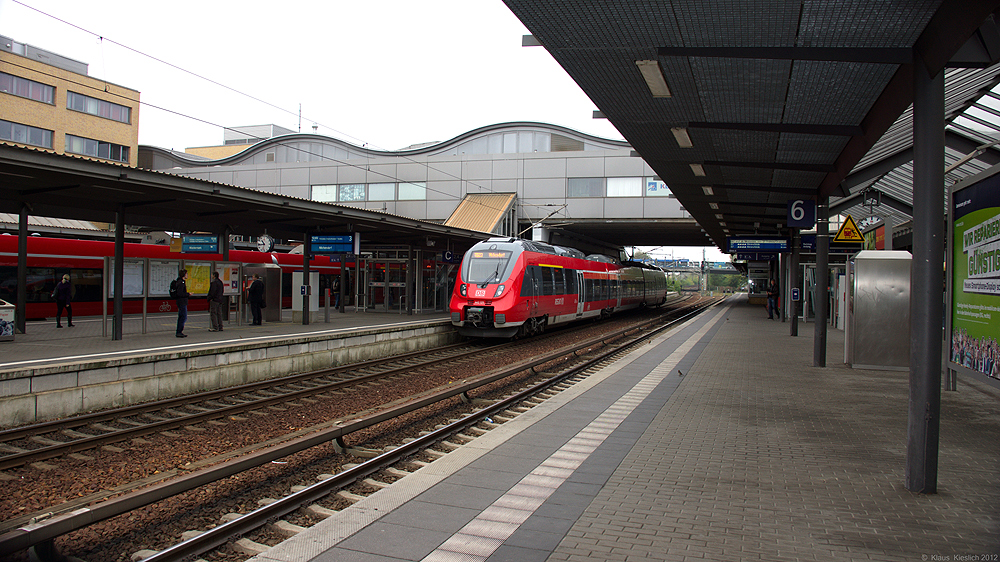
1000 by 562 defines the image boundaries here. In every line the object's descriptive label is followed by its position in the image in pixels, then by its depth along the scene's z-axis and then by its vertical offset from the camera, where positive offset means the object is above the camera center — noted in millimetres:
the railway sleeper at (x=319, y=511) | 4852 -1902
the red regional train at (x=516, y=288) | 16703 -301
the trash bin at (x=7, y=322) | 12500 -1140
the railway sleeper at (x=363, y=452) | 6457 -1890
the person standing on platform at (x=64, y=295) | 16234 -728
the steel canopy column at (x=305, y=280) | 18797 -205
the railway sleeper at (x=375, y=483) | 5501 -1898
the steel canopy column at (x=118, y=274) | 13078 -107
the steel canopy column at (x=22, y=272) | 14406 -121
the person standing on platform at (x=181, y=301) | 13969 -717
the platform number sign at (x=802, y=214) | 14086 +1676
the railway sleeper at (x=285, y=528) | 4465 -1889
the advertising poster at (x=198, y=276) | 16203 -139
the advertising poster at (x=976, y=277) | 5973 +129
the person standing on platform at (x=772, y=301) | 30969 -861
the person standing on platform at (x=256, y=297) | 17891 -738
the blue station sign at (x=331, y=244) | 18922 +944
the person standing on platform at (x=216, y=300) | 15406 -738
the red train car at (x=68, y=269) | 18562 -46
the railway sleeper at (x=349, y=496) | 5191 -1906
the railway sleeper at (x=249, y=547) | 4156 -1896
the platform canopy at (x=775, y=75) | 5160 +2384
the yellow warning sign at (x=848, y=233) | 13742 +1201
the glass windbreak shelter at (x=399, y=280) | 26812 -191
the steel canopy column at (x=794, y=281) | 18359 +115
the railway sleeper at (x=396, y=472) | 5863 -1909
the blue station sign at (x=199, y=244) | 17781 +796
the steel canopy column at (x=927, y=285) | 4910 +21
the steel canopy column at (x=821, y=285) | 12154 -4
